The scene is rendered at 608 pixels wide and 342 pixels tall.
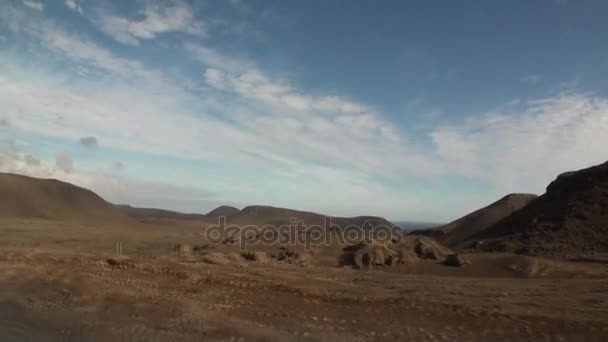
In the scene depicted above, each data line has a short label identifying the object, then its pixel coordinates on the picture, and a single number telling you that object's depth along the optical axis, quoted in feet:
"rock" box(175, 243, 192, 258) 82.91
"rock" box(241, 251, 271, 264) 77.42
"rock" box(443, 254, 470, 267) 73.20
